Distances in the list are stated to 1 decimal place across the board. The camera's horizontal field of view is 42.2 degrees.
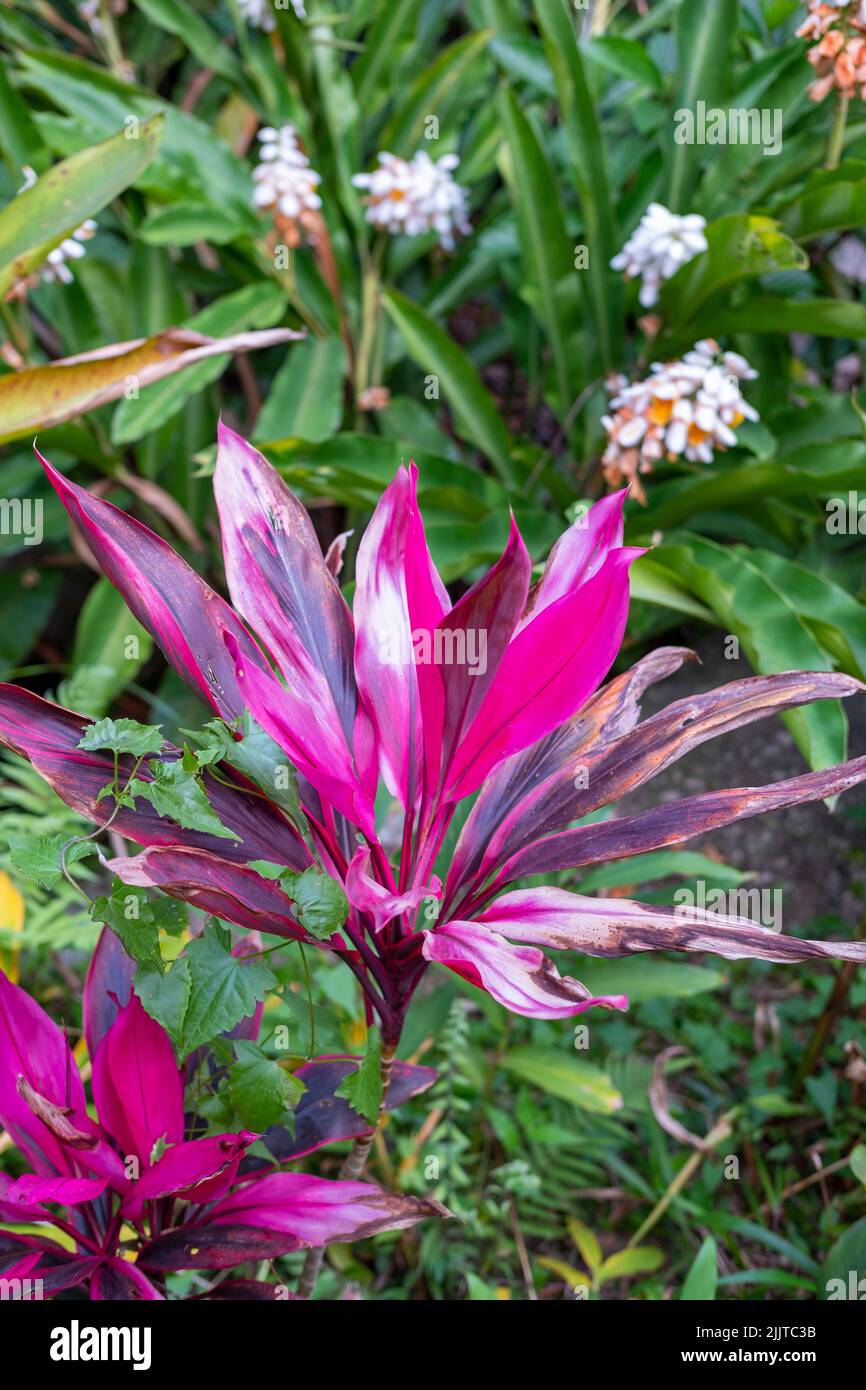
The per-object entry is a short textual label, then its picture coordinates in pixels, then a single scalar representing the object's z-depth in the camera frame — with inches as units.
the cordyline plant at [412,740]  26.9
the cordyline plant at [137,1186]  30.5
